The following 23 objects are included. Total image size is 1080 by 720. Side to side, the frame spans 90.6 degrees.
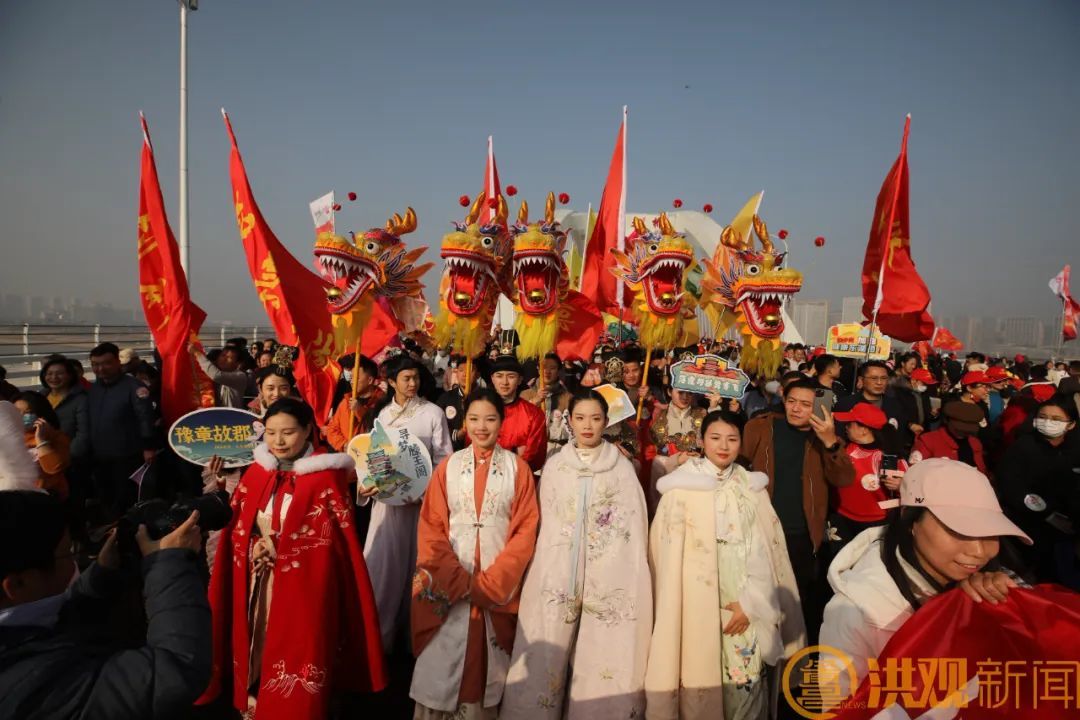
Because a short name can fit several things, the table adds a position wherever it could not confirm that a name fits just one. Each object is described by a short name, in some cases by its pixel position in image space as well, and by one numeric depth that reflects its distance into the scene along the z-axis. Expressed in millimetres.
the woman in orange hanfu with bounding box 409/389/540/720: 2744
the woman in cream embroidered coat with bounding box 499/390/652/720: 2691
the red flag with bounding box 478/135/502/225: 7482
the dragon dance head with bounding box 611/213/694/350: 4824
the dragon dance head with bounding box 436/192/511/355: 4453
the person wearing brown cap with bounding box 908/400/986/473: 4582
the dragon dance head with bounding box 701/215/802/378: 4938
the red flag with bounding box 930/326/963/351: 13011
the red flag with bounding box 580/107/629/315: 7277
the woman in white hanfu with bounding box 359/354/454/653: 3645
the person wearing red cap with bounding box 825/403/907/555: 3719
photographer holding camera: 1155
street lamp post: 9812
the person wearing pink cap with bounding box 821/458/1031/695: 1566
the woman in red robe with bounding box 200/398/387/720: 2561
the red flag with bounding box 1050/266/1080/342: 12938
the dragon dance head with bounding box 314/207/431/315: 4332
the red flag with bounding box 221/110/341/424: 4688
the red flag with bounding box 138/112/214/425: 4422
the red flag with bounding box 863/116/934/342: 5867
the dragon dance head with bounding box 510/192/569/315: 4543
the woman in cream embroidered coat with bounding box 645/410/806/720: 2645
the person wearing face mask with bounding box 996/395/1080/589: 3754
